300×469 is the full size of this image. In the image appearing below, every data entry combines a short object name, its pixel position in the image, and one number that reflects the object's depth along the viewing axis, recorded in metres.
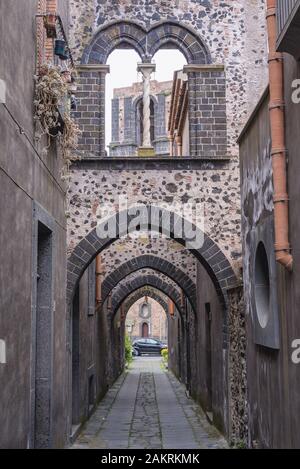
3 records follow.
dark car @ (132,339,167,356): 41.31
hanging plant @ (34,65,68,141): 7.13
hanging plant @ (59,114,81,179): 8.59
